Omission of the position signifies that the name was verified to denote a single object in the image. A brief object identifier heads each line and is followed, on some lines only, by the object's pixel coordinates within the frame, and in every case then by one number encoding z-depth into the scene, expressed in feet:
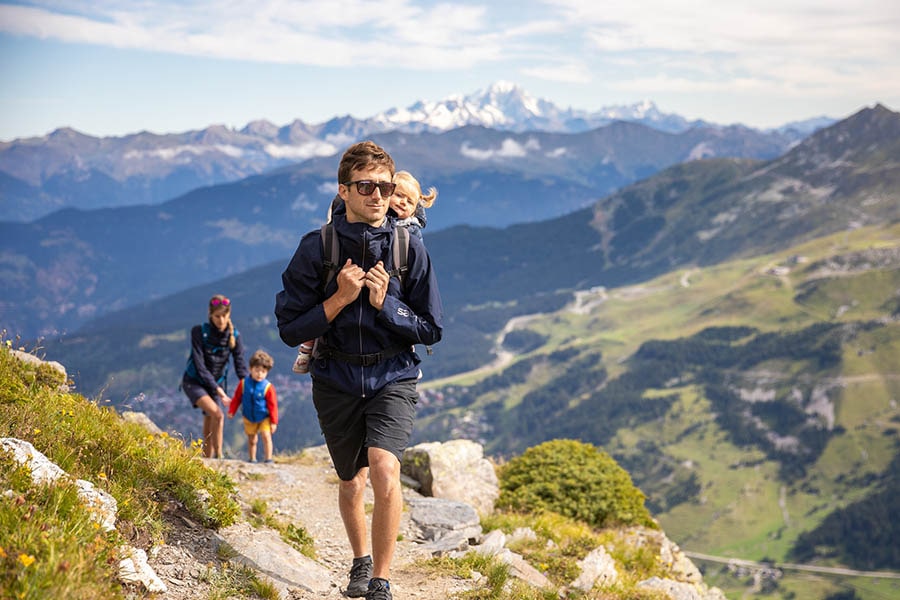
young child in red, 55.01
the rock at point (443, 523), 39.78
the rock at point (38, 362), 40.24
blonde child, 27.49
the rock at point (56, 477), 22.61
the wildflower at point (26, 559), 16.51
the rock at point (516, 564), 33.40
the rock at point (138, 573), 21.65
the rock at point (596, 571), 35.22
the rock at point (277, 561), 28.37
